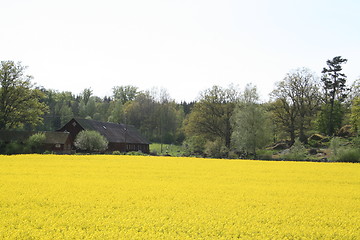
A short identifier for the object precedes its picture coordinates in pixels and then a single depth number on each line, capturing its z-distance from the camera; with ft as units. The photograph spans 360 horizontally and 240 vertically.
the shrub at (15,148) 174.60
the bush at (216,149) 205.05
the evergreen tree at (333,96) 231.50
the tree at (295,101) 228.02
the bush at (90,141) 192.24
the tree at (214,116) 236.43
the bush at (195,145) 227.81
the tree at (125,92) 454.81
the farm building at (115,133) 231.30
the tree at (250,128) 193.06
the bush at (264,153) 172.04
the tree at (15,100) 209.26
